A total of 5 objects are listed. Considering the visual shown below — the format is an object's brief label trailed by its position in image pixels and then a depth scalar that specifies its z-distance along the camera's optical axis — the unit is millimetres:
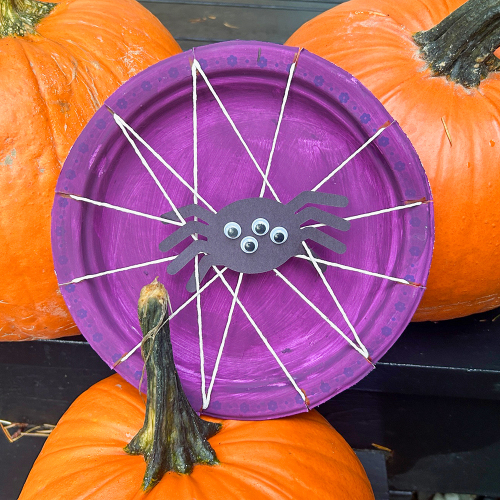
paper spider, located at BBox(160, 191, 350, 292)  596
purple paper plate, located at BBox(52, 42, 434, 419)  612
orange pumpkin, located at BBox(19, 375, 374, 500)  584
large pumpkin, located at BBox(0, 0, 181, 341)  708
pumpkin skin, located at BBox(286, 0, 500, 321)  748
